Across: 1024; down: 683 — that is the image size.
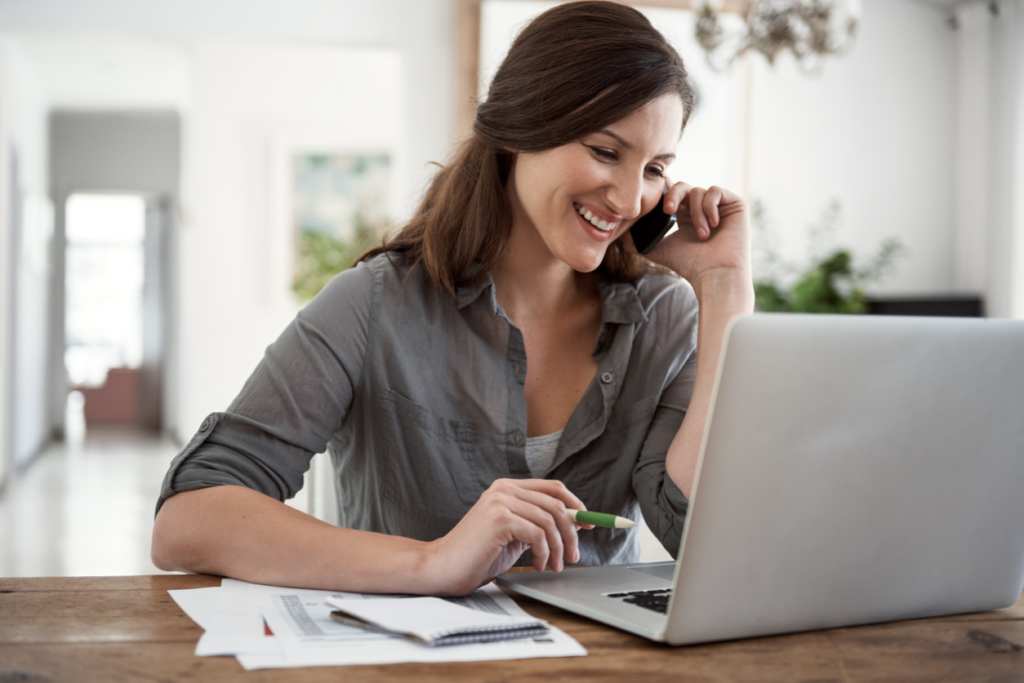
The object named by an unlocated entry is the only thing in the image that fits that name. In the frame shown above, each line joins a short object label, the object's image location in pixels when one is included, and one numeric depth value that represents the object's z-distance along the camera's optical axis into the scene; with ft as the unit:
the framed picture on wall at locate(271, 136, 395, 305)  18.63
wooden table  2.13
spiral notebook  2.31
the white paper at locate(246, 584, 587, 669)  2.20
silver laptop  2.17
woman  3.75
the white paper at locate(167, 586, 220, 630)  2.53
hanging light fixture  9.83
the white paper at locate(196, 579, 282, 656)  2.23
